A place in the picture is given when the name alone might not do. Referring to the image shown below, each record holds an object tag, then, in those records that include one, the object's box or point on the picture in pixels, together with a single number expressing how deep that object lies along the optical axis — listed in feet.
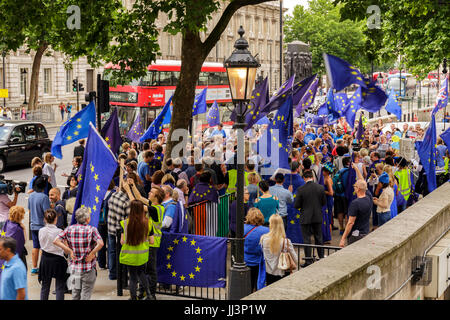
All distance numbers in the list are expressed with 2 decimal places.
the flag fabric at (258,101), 54.08
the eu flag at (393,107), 77.02
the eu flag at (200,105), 65.87
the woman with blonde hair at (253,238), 28.63
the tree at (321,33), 250.98
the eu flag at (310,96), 63.26
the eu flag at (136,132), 63.72
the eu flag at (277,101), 47.74
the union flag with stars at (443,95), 57.31
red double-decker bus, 94.48
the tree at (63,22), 43.32
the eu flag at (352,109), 66.64
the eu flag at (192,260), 31.19
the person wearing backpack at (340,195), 43.75
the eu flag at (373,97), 55.21
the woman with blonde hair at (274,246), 26.45
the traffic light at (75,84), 142.10
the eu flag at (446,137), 45.60
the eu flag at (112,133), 45.08
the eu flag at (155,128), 56.54
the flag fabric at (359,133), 68.40
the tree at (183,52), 47.01
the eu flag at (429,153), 42.27
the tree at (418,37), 89.20
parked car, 76.95
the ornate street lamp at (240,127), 29.32
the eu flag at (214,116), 73.89
